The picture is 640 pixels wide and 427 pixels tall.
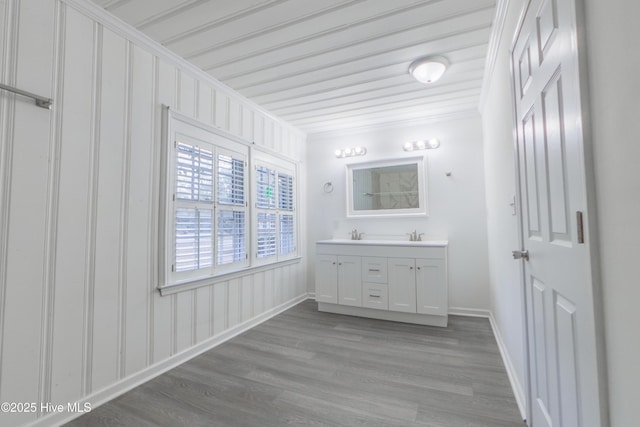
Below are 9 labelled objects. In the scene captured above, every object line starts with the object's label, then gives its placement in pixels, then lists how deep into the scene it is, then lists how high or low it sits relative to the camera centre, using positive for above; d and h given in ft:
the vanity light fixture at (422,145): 11.93 +3.44
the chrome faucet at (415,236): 12.00 -0.50
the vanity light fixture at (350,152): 13.32 +3.53
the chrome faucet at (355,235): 13.21 -0.46
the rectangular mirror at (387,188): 12.34 +1.69
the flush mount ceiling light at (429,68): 7.83 +4.46
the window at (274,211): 11.20 +0.65
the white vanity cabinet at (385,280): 10.16 -2.13
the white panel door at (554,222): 2.76 +0.01
